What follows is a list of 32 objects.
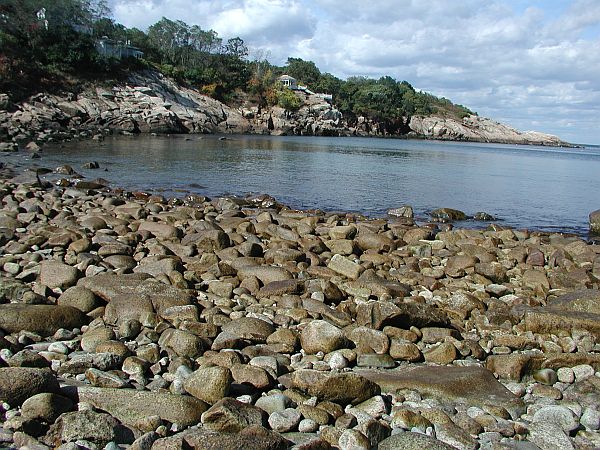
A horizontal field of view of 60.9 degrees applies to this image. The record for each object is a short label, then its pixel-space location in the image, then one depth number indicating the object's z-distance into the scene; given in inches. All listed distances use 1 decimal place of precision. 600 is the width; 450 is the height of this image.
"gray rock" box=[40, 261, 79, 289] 365.1
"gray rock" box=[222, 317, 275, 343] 296.8
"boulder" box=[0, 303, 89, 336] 285.1
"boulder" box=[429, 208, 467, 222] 840.3
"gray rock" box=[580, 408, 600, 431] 229.5
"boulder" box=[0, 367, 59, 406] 201.6
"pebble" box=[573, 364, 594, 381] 279.9
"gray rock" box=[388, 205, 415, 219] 828.0
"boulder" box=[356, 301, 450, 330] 319.9
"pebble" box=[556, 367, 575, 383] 277.3
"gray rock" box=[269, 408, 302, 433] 207.8
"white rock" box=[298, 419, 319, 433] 209.2
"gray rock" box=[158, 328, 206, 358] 270.1
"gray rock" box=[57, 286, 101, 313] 323.9
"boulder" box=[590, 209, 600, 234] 821.9
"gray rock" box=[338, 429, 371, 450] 195.6
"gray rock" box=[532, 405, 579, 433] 226.5
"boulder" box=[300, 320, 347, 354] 287.7
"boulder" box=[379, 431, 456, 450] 189.6
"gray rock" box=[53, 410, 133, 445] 186.7
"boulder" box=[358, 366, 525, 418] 246.5
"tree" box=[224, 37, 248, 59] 4938.5
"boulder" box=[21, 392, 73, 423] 195.6
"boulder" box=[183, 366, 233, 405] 223.8
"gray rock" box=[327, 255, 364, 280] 438.6
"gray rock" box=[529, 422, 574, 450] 212.8
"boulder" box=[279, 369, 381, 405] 231.5
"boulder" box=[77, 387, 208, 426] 207.3
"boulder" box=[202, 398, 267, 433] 201.9
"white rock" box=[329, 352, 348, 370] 275.0
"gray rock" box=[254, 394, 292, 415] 220.7
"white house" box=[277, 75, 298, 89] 5172.2
